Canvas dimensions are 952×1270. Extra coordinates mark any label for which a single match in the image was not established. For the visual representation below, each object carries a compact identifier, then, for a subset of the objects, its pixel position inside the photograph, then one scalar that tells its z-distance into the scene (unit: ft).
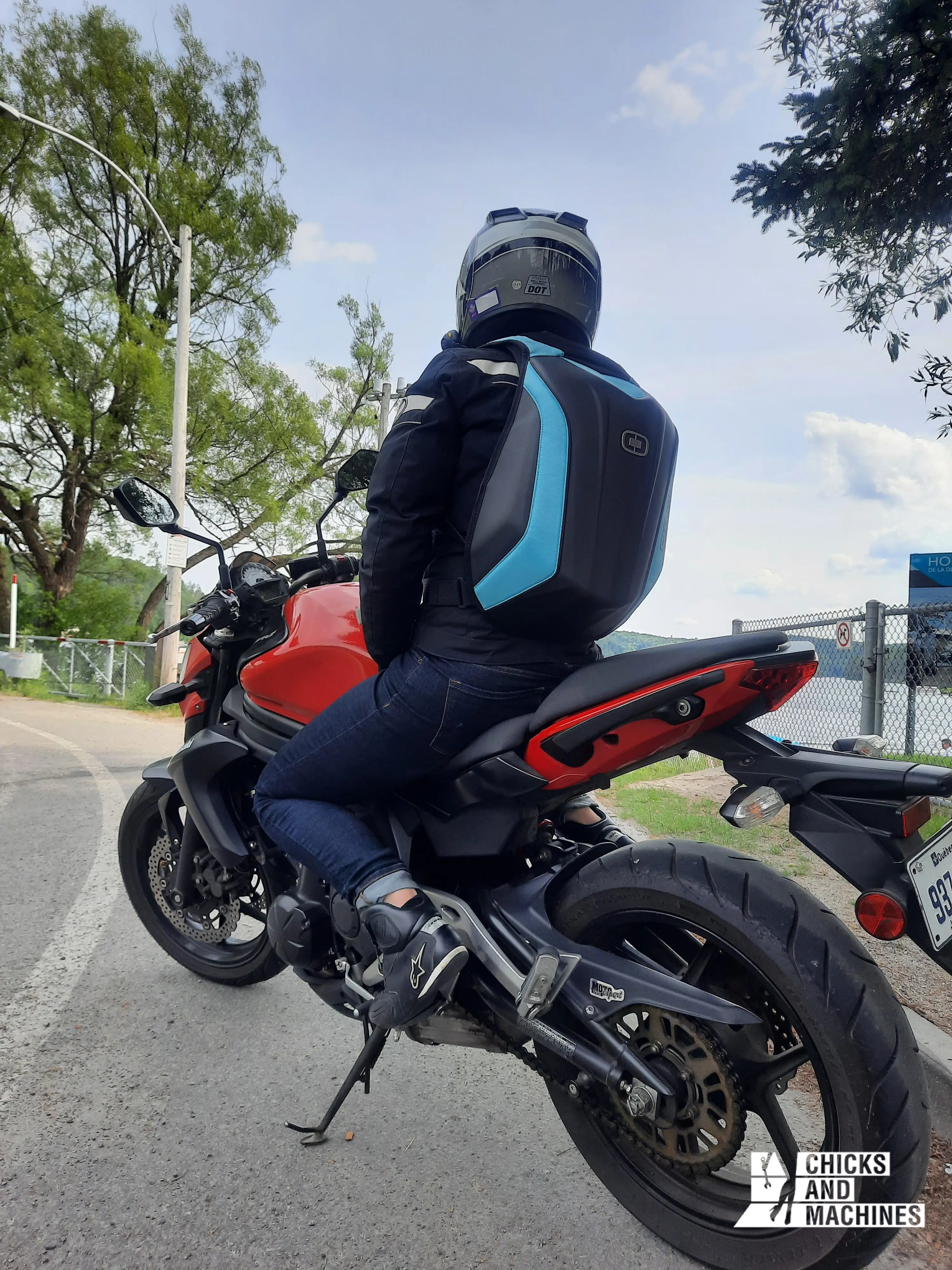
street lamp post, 47.34
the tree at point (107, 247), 68.49
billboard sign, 18.37
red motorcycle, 4.78
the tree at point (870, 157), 17.22
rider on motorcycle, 5.96
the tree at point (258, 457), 72.02
